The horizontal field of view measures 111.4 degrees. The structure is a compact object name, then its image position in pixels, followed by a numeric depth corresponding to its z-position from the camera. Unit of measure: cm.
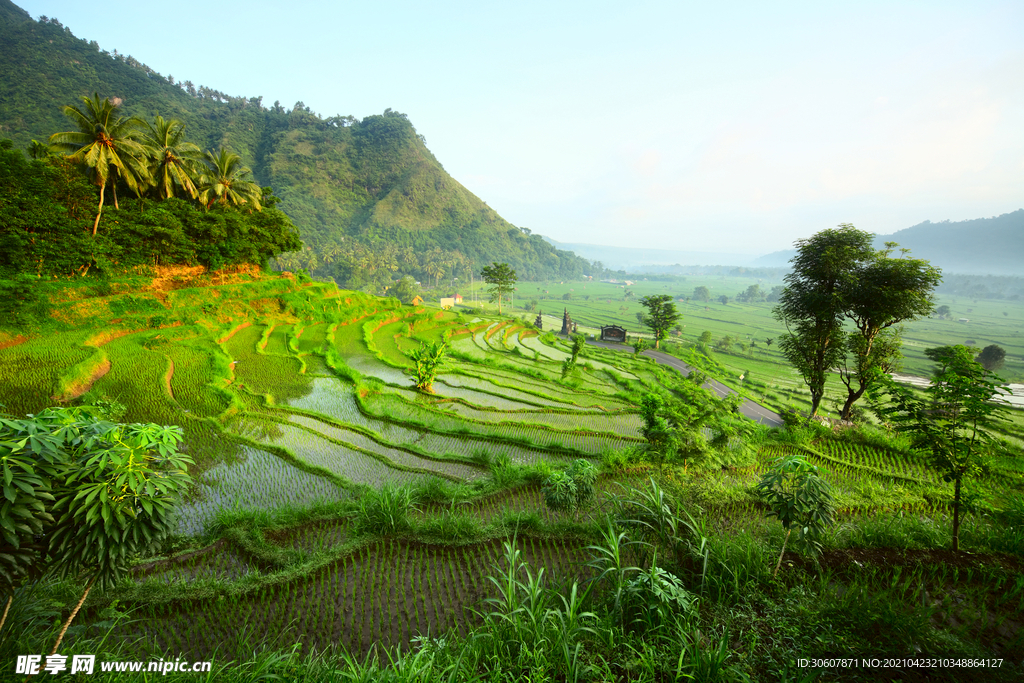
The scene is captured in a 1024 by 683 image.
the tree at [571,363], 2073
